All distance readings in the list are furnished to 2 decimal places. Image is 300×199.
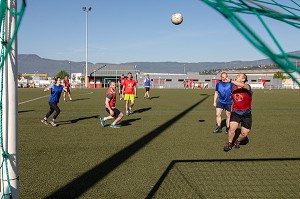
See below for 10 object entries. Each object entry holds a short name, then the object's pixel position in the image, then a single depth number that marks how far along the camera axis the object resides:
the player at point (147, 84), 24.45
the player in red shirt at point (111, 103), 9.90
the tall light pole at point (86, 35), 57.61
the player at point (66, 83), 21.26
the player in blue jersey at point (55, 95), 10.72
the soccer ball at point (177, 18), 10.94
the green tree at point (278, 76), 79.83
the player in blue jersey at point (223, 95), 9.13
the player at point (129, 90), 13.85
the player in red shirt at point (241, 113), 7.14
